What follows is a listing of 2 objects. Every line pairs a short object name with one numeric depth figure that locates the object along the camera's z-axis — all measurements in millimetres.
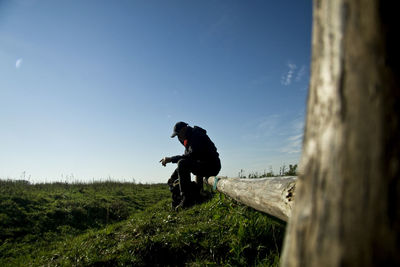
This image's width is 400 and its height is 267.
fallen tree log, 1985
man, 5895
